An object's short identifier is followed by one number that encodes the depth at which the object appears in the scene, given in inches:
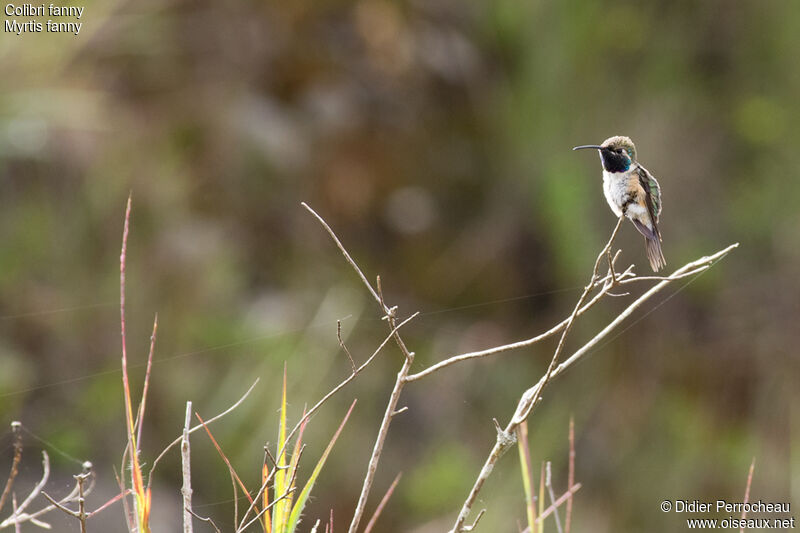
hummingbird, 252.7
